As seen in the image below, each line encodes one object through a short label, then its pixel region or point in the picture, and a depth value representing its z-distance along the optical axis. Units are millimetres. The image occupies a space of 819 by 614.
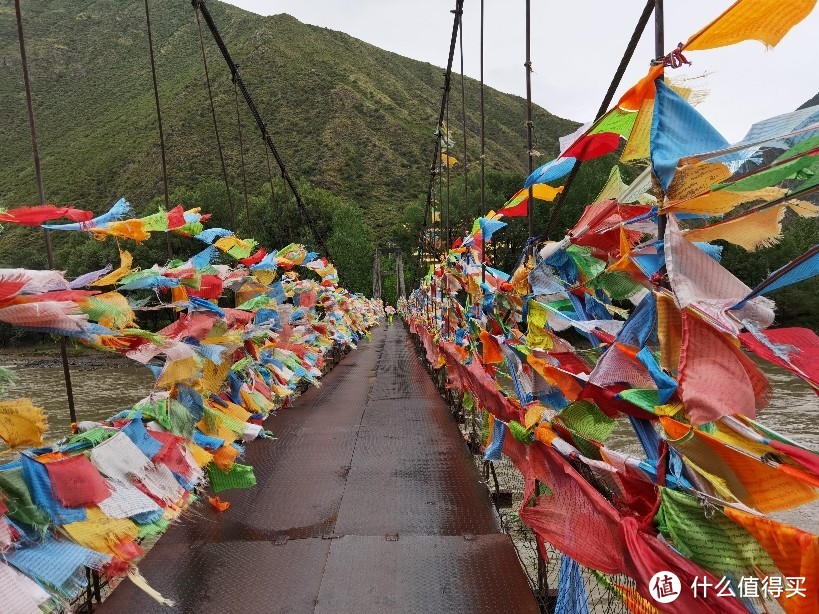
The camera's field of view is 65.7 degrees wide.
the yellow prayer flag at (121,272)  1963
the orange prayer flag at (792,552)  960
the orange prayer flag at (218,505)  3188
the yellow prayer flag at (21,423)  1501
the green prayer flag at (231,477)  2742
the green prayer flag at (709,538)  1115
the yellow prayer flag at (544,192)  3175
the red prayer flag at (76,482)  1559
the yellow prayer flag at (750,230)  1457
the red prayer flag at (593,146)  1903
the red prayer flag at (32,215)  1694
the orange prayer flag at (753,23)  1293
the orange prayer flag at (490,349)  3248
